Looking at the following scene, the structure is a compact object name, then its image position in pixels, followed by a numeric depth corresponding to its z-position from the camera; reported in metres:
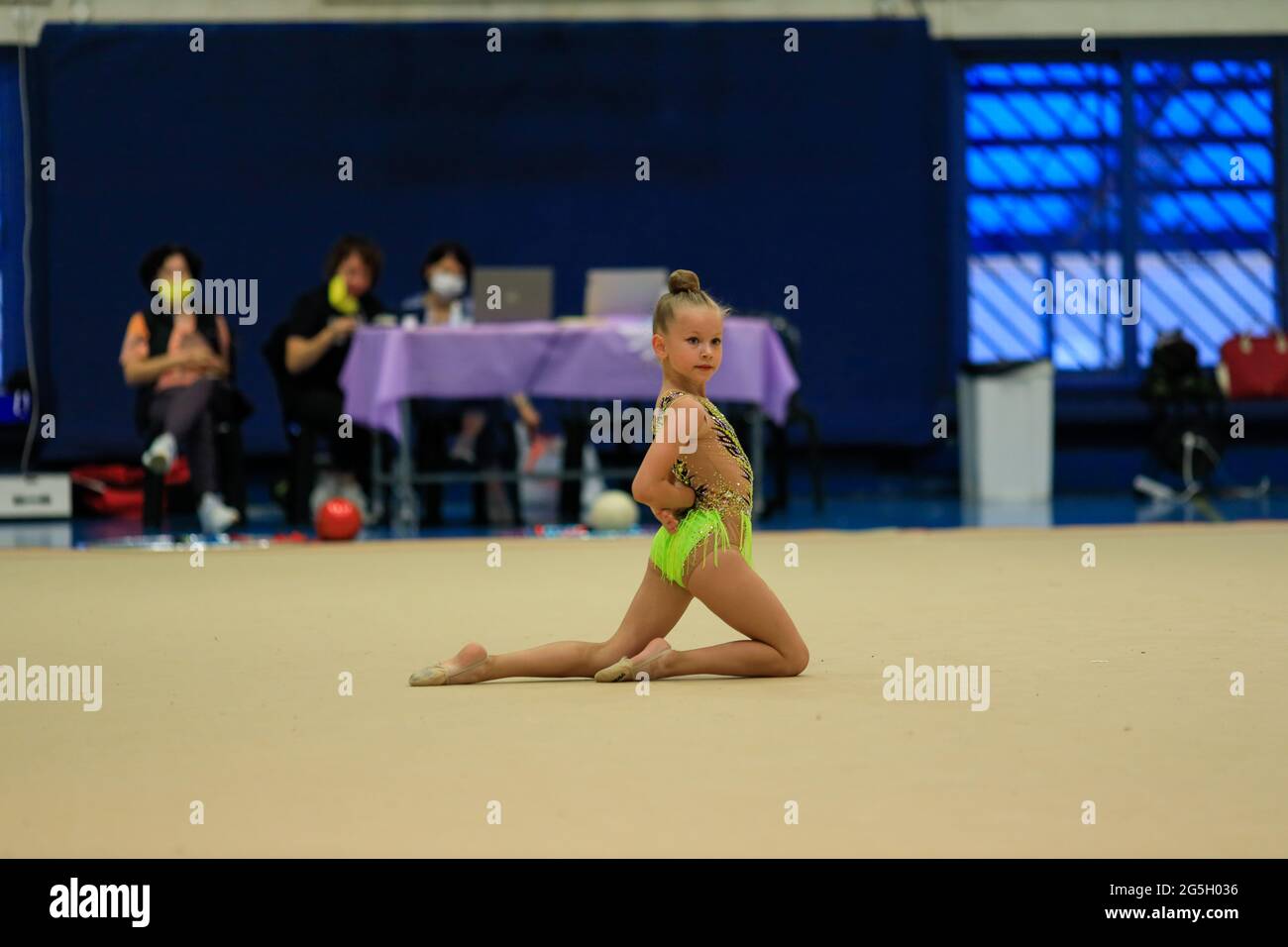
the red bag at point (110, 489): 9.21
